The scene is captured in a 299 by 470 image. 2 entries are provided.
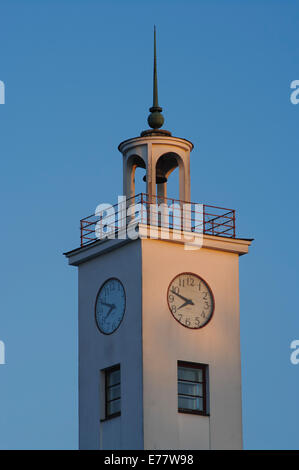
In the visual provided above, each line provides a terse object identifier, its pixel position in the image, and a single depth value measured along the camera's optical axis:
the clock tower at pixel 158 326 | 75.31
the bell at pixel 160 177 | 80.56
